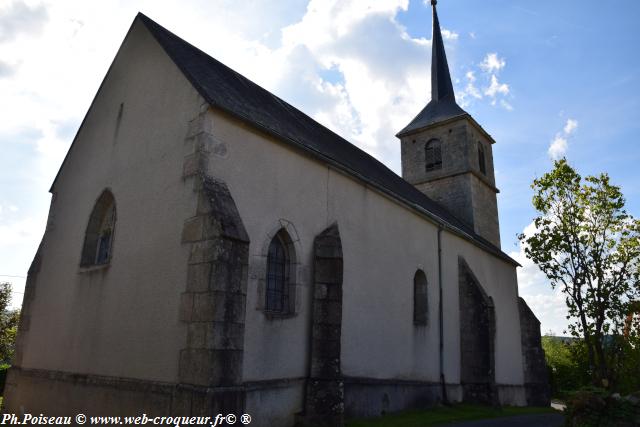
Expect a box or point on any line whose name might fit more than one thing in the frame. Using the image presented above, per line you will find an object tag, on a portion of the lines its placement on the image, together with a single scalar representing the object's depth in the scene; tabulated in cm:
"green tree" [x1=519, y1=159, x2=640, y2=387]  1606
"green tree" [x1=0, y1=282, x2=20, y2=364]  2069
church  759
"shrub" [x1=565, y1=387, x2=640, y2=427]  780
